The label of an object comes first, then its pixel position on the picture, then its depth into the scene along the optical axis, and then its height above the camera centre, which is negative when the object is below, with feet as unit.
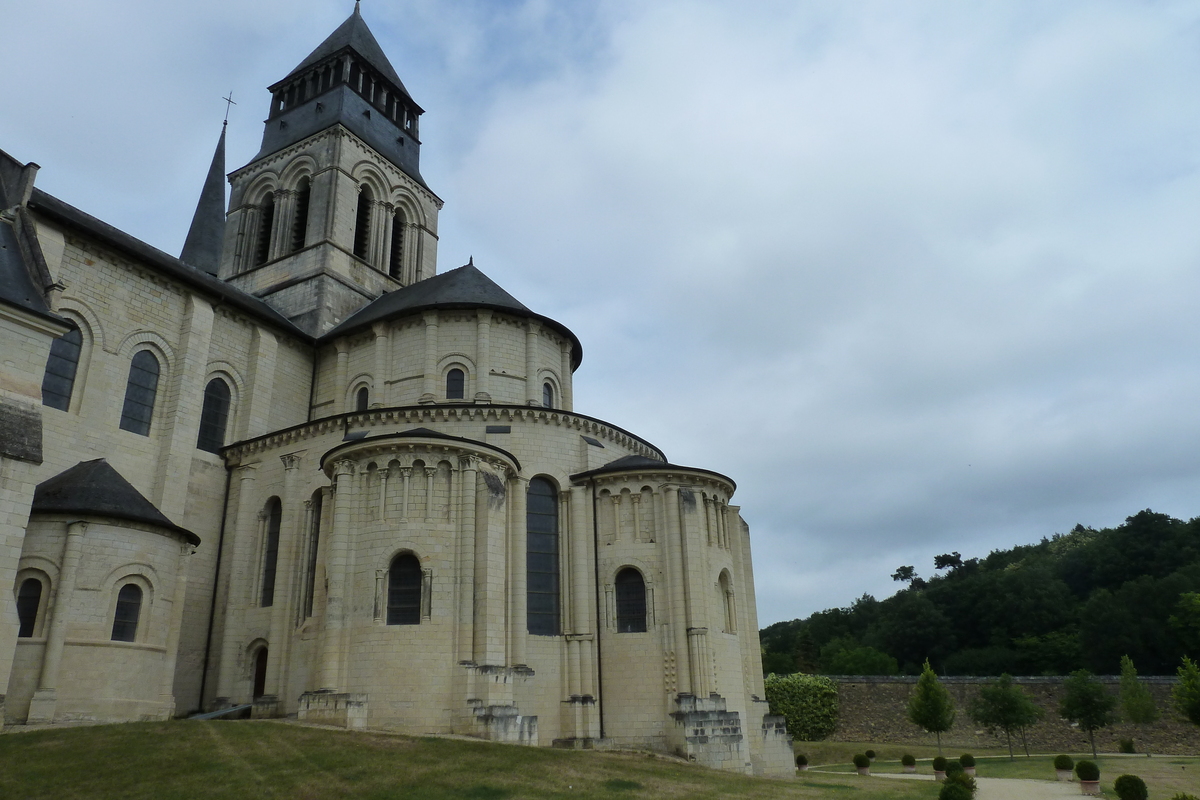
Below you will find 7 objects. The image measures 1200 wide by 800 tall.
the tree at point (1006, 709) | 107.76 -3.96
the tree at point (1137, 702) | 106.22 -3.41
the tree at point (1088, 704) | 105.70 -3.51
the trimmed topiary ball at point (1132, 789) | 53.93 -7.07
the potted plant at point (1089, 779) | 63.16 -7.48
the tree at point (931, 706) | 107.76 -3.27
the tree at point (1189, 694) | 82.94 -2.01
